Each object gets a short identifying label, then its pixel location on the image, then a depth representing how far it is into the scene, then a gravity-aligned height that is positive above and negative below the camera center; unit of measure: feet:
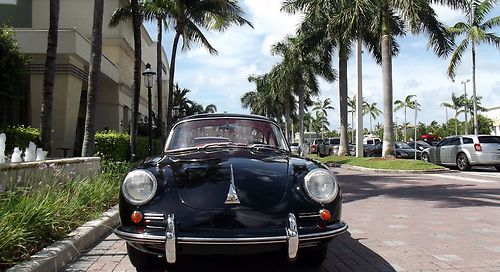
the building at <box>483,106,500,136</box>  256.81 +28.11
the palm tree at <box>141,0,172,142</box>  73.97 +23.76
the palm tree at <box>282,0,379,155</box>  71.05 +22.98
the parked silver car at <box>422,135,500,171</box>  57.72 +1.71
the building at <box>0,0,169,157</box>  58.95 +13.47
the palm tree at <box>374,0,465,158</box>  65.92 +20.06
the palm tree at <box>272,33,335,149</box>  97.31 +23.03
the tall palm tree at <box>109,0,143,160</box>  54.19 +11.81
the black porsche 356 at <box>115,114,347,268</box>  11.93 -1.24
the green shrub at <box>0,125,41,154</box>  41.16 +1.84
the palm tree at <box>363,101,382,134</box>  331.80 +38.07
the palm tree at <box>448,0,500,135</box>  92.79 +28.27
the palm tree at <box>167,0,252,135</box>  74.38 +23.33
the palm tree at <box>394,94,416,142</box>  266.98 +35.11
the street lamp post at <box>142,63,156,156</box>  55.62 +9.39
